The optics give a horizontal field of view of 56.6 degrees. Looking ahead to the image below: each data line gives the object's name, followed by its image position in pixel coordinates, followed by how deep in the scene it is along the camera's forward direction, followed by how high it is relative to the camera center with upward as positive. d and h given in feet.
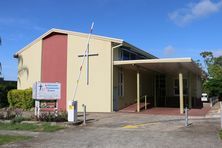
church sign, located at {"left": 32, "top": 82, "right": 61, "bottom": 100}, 36.94 -0.99
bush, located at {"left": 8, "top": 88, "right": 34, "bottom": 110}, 52.07 -3.41
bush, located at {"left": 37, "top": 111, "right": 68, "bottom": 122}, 33.80 -5.20
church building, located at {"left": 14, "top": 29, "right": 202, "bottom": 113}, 46.83 +4.45
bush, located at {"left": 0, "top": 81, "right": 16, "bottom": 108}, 58.66 -2.42
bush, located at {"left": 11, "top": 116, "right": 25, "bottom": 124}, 34.00 -5.65
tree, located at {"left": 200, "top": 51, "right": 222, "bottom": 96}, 88.64 +7.72
